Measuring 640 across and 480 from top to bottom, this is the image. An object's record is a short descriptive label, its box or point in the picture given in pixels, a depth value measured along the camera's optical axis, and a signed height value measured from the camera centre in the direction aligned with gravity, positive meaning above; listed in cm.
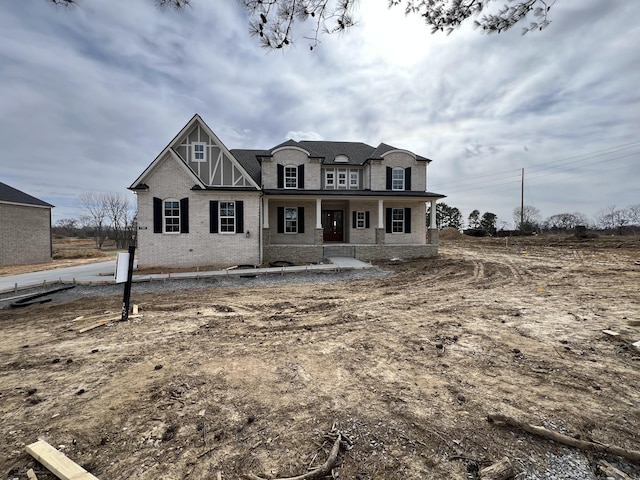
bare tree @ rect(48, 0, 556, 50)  383 +313
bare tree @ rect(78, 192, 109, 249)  3354 +139
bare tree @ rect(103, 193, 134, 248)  3472 +158
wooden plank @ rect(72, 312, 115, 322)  678 -193
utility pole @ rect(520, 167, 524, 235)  3641 +473
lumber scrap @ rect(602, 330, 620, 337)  522 -185
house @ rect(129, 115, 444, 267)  1422 +201
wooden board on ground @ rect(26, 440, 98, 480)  221 -187
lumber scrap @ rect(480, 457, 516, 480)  227 -193
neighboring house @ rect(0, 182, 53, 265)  1797 +68
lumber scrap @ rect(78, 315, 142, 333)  598 -191
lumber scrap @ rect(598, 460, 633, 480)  228 -195
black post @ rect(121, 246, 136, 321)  659 -138
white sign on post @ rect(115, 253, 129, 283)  638 -68
